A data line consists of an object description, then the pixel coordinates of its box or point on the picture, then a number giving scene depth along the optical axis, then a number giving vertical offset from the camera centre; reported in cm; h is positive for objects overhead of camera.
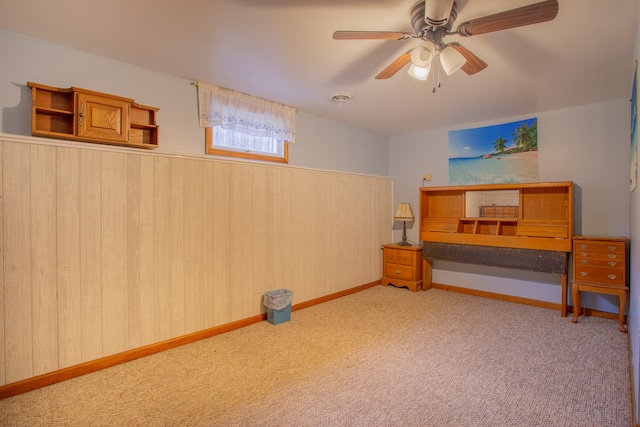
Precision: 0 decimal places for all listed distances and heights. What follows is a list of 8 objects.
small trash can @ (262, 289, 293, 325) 326 -97
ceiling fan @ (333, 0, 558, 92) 160 +101
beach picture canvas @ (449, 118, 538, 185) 402 +76
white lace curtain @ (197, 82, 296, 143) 309 +103
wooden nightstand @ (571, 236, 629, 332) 310 -56
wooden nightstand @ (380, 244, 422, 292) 459 -80
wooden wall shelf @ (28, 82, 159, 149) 224 +69
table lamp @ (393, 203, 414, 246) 482 -6
